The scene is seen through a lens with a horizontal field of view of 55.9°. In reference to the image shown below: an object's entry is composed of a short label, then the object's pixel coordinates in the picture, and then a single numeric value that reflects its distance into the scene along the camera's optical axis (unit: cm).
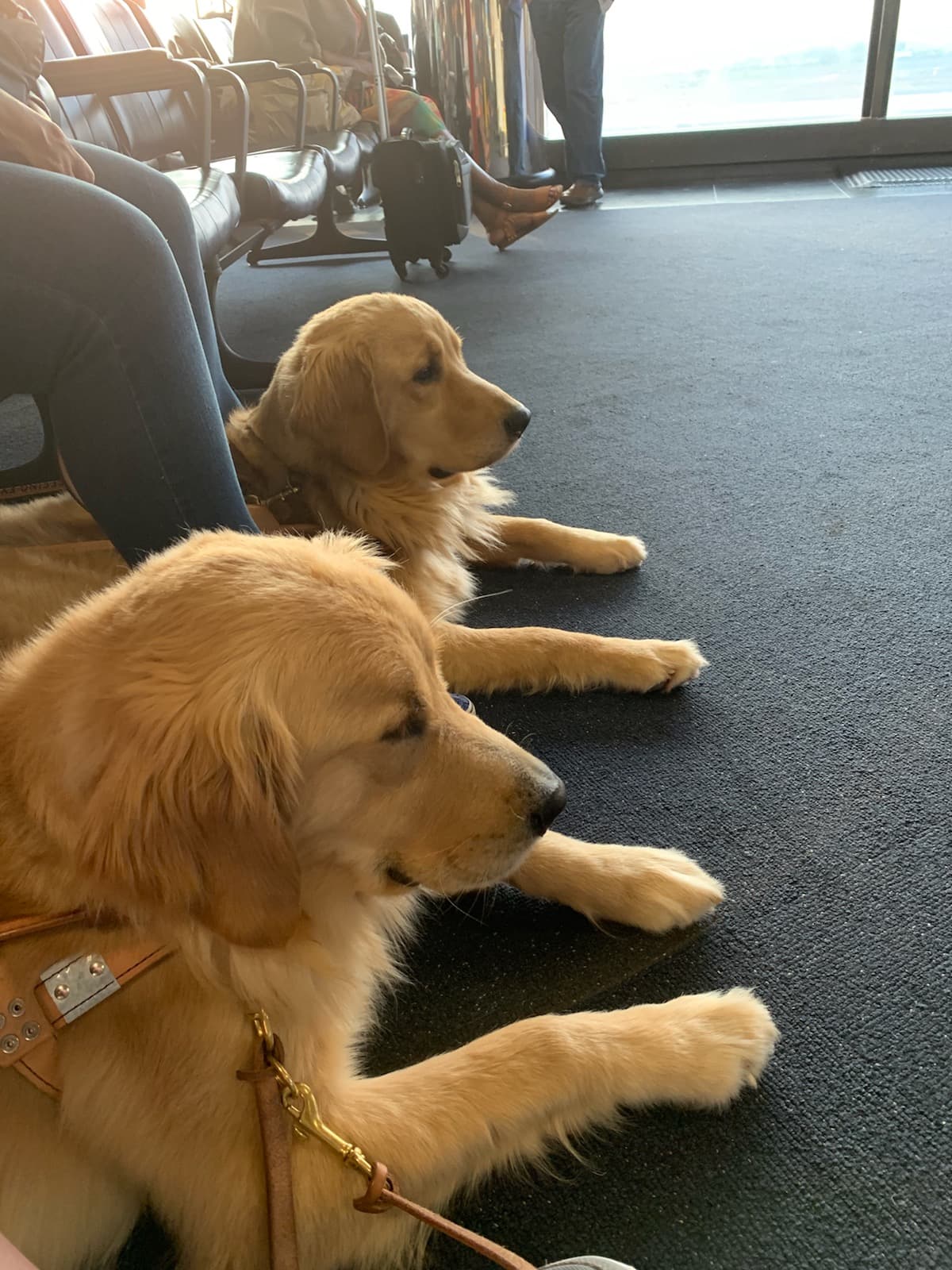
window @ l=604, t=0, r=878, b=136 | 761
